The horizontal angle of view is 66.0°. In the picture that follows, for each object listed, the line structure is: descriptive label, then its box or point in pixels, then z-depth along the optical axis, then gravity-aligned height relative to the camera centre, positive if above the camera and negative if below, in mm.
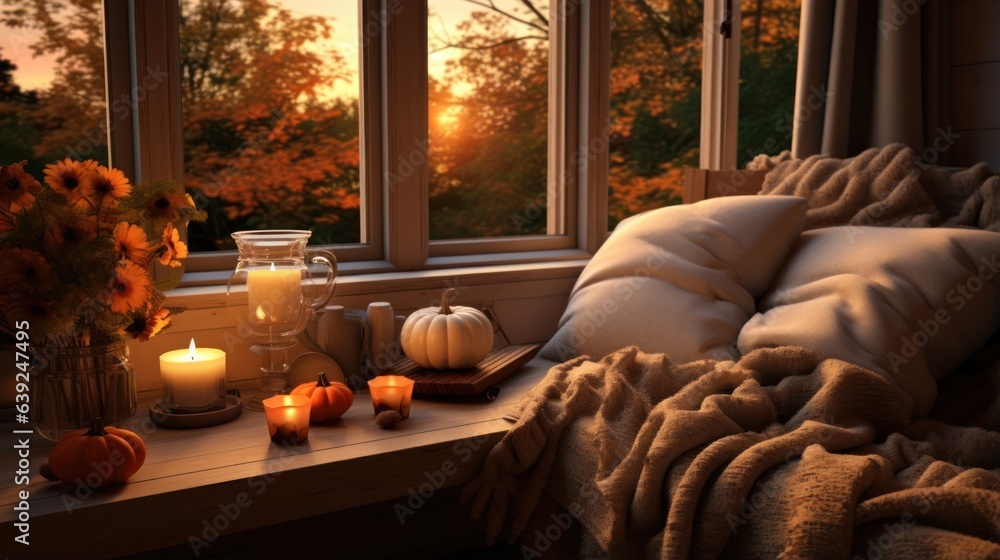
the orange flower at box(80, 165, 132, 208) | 1236 +32
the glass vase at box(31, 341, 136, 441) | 1240 -295
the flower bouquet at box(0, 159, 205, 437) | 1170 -112
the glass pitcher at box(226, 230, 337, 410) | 1452 -167
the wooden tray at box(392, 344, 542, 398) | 1540 -352
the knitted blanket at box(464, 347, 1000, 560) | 936 -375
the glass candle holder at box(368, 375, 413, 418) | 1396 -343
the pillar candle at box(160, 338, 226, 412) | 1354 -308
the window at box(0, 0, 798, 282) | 1864 +327
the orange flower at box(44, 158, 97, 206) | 1210 +47
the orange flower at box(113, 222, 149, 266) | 1224 -57
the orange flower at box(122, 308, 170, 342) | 1280 -202
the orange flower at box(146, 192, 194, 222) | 1322 +1
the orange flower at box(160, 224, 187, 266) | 1316 -71
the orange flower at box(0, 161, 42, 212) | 1152 +26
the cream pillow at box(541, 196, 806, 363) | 1596 -168
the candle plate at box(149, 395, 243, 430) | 1358 -377
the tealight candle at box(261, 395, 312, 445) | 1265 -354
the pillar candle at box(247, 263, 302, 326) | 1447 -166
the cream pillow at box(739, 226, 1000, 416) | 1401 -200
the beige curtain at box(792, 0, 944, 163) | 2229 +372
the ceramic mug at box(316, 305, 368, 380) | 1604 -275
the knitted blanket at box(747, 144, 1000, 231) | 1712 +24
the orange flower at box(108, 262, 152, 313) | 1212 -130
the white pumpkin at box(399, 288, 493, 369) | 1590 -275
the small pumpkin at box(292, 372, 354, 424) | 1380 -348
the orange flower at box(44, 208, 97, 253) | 1206 -38
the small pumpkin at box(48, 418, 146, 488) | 1069 -352
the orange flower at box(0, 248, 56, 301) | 1158 -100
